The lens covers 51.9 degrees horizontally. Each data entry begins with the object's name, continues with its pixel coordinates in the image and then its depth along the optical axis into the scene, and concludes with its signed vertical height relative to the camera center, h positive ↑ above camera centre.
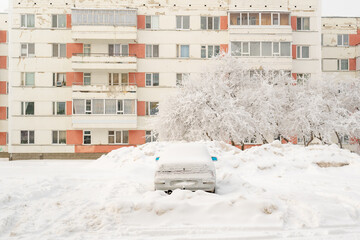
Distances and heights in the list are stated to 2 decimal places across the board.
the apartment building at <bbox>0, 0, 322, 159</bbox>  34.47 +6.09
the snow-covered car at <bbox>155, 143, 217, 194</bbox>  10.48 -1.58
